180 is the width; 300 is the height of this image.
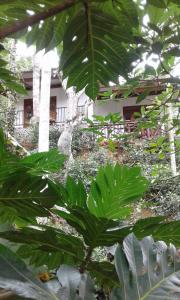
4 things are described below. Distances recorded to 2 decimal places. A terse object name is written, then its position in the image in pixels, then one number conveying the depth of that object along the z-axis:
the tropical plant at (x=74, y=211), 0.54
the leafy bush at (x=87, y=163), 8.01
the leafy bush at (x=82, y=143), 9.49
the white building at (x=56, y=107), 10.53
